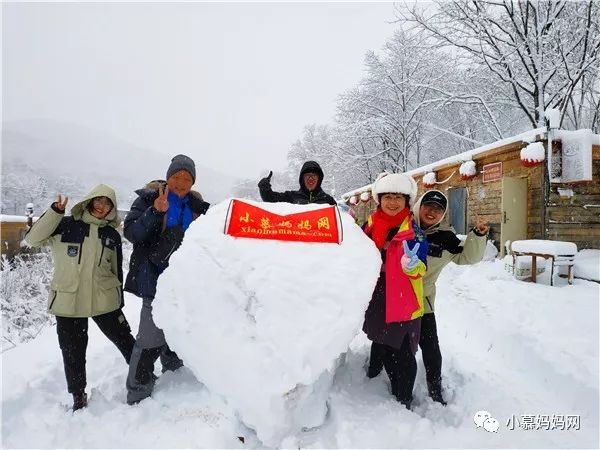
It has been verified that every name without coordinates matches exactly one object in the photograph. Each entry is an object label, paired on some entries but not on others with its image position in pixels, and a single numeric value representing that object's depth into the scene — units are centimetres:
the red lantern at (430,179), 1190
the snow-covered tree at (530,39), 1179
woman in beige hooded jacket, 279
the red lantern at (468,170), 990
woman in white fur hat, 264
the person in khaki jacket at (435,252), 284
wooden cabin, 770
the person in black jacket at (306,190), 411
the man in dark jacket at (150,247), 280
